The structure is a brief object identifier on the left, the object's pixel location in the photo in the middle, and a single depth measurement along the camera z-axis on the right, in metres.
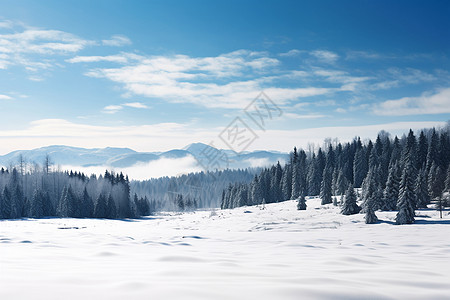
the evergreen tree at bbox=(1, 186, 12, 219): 61.75
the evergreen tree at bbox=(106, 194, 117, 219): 74.25
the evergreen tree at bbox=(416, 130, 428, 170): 67.06
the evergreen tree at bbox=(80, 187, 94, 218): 71.25
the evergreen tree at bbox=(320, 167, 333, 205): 61.47
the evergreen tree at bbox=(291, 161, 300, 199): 78.50
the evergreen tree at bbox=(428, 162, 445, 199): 51.43
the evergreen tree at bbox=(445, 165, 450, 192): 51.63
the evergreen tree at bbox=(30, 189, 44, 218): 65.50
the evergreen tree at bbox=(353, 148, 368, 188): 76.68
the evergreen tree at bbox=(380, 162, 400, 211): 41.38
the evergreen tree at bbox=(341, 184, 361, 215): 42.03
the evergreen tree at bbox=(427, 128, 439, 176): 63.58
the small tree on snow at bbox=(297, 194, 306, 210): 54.59
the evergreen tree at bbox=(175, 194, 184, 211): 123.25
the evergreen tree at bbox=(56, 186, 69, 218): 67.56
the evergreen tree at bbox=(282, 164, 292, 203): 85.12
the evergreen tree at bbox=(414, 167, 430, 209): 44.72
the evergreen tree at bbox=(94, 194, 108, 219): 72.19
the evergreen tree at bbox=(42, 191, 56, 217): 68.25
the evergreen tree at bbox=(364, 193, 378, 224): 33.53
